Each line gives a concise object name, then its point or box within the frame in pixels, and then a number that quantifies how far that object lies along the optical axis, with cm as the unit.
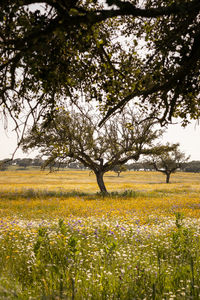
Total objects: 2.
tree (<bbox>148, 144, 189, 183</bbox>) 6426
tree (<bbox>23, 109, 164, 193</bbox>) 2478
